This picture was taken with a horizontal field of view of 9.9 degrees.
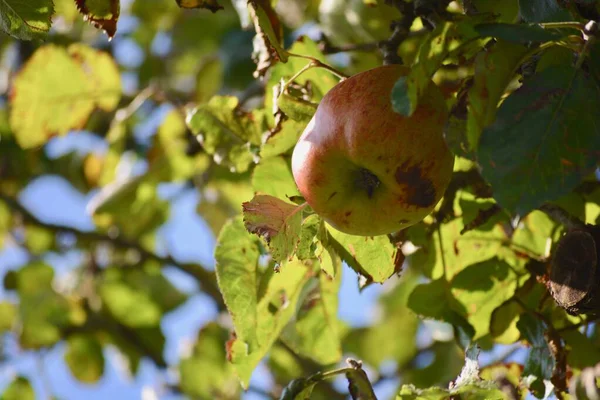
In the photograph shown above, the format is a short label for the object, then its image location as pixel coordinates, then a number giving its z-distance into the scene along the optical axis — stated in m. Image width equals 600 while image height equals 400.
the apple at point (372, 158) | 1.46
